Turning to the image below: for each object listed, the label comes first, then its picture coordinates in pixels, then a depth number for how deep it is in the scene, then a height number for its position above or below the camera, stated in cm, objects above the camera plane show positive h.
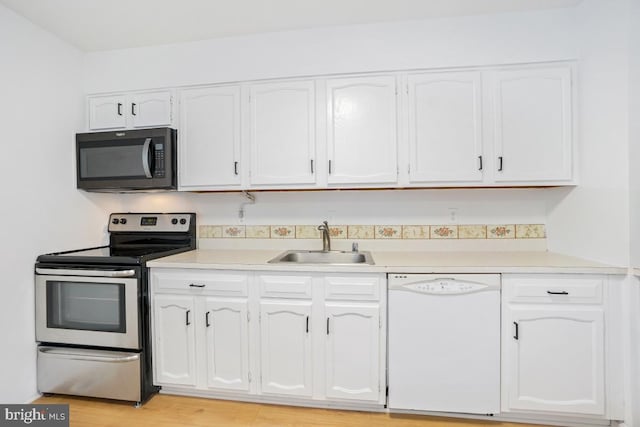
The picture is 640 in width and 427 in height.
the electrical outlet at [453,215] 225 -4
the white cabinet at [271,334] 175 -72
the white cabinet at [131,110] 219 +73
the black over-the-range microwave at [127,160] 209 +36
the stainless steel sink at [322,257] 223 -33
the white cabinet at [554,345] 162 -72
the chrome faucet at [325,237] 225 -19
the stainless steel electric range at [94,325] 186 -69
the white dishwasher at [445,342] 168 -72
